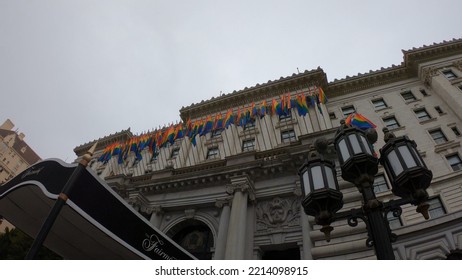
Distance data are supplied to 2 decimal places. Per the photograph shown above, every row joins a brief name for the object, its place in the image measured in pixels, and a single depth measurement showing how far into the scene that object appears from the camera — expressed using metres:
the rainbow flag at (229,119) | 22.59
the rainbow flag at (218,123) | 22.50
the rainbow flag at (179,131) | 23.36
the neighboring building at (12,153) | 67.38
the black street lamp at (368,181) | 4.88
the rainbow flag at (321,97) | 21.68
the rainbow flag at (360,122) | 17.35
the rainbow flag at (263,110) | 22.35
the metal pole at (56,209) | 4.88
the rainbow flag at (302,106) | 21.20
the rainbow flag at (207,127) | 22.75
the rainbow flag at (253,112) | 22.56
